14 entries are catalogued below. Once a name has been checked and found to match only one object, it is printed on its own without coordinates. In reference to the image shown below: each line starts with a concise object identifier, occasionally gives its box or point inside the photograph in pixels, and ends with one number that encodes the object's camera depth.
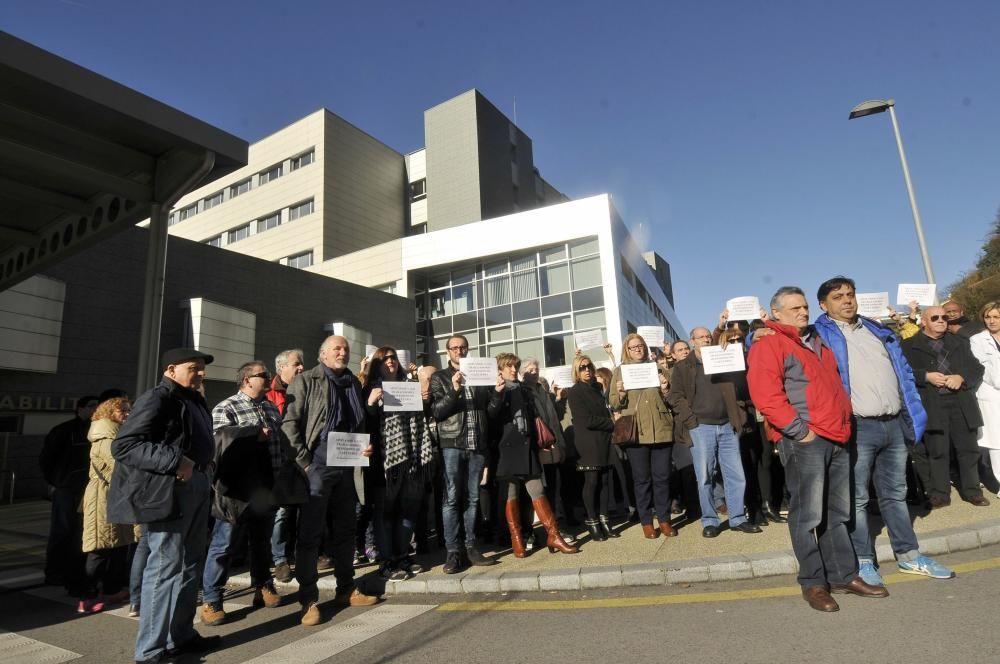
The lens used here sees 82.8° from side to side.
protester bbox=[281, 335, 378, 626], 4.14
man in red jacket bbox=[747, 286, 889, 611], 3.60
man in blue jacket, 3.87
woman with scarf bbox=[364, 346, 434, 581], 4.95
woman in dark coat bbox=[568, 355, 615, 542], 5.78
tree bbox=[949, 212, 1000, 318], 26.46
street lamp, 12.82
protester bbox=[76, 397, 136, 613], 4.83
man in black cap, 3.30
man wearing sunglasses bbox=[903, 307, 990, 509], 5.69
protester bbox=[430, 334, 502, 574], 5.04
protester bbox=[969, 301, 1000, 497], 5.75
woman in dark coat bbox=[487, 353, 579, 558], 5.30
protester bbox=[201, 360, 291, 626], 4.25
